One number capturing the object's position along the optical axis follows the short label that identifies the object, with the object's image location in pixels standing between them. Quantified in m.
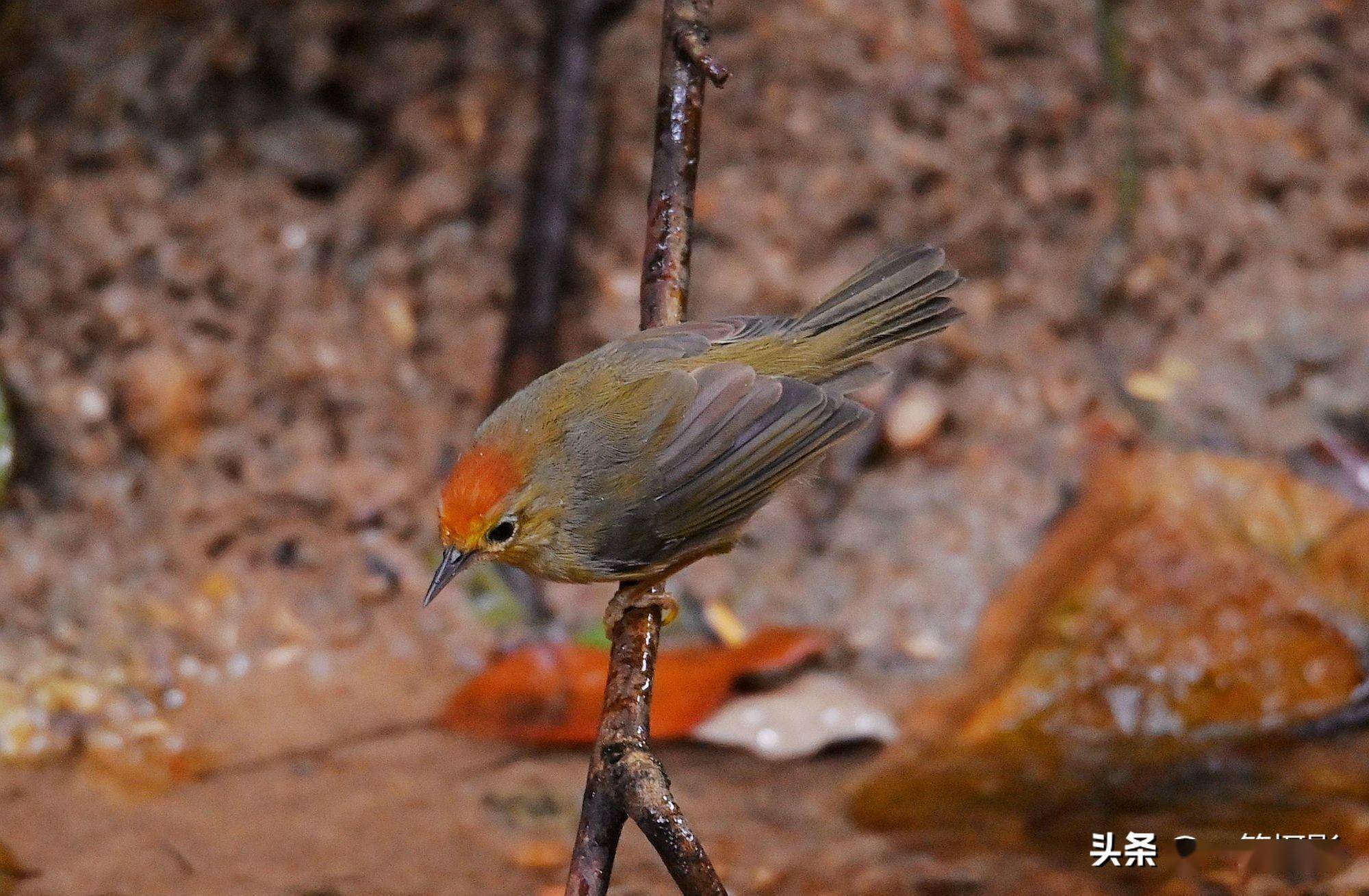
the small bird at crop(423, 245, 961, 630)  6.30
